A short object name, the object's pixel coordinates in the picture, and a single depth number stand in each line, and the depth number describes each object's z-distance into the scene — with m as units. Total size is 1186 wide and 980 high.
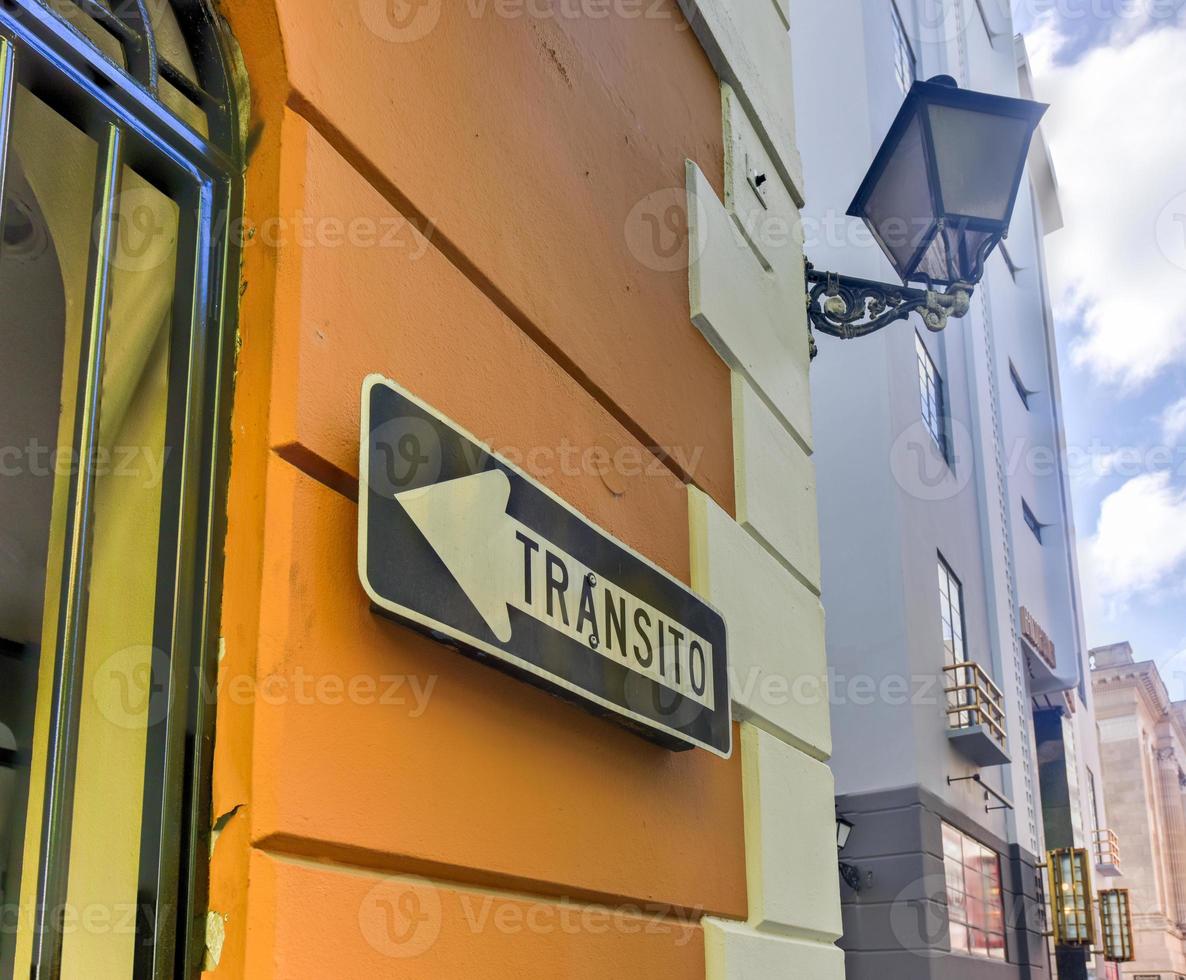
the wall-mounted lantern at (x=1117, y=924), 23.41
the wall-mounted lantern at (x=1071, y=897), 17.94
